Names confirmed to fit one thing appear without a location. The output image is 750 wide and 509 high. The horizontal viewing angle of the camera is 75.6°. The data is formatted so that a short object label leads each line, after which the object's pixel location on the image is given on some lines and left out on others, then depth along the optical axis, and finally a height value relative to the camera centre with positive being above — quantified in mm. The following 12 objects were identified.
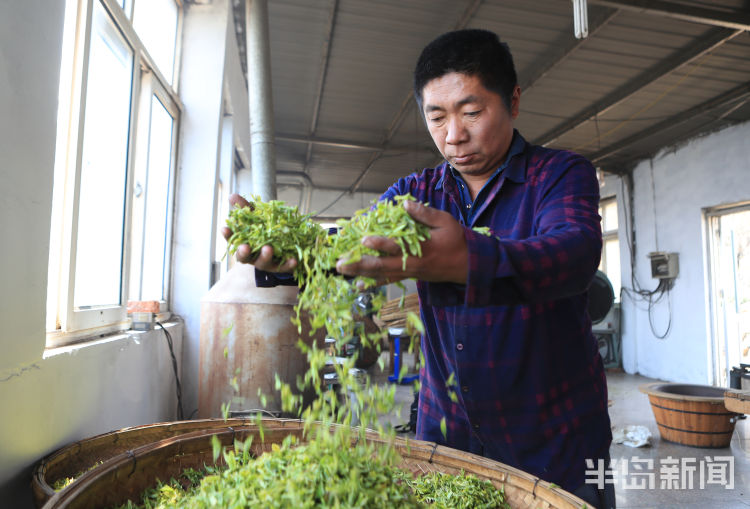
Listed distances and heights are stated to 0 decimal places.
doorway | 7648 +93
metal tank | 3182 -392
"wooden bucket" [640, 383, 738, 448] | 5039 -1348
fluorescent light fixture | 3699 +2093
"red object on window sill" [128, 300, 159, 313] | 3500 -150
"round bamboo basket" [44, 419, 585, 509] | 1191 -515
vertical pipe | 4508 +1764
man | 1460 -118
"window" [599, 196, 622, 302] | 10750 +1085
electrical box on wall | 8555 +477
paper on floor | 5176 -1580
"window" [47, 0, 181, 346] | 2309 +749
